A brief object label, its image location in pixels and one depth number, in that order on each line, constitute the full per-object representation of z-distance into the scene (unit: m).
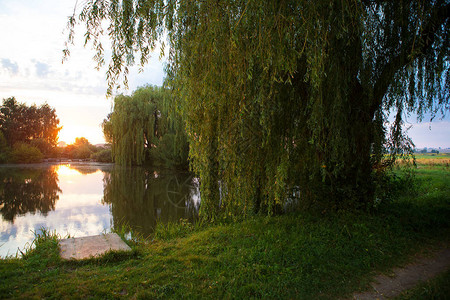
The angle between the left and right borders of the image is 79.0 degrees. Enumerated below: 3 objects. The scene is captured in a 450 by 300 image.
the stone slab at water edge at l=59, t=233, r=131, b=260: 4.39
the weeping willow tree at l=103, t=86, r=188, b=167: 21.83
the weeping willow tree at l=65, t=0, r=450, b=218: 3.47
